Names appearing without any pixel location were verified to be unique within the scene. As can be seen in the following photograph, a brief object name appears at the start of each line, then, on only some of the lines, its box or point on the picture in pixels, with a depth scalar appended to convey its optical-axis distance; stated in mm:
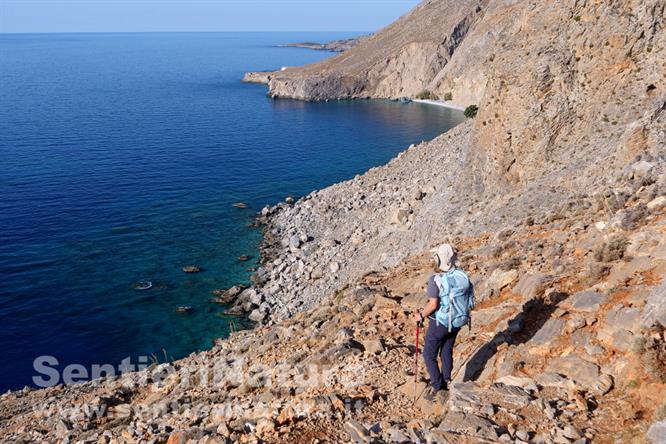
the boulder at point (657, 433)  5770
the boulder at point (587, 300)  9297
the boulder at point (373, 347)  10961
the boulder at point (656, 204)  12797
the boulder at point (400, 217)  31516
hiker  7762
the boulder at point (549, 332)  8945
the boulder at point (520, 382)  7773
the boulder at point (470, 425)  6875
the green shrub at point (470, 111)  77062
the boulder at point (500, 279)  12422
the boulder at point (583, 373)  7426
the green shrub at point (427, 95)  109875
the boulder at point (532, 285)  11156
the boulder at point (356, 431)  7539
